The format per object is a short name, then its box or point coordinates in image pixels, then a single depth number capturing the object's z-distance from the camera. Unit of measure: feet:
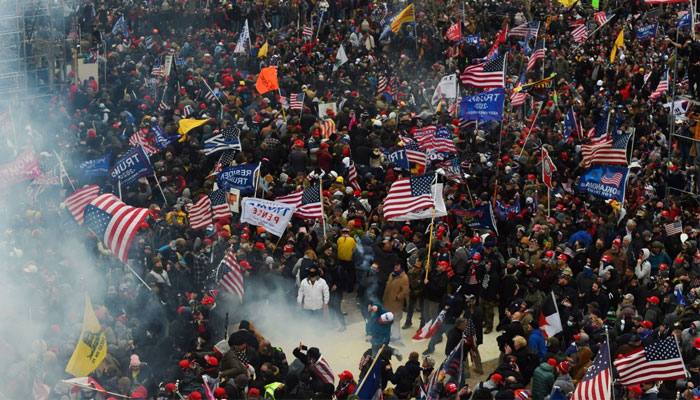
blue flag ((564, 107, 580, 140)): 92.84
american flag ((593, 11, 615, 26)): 119.14
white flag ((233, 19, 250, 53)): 114.62
